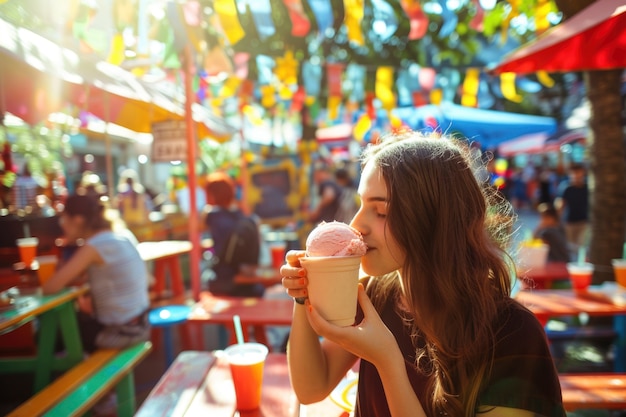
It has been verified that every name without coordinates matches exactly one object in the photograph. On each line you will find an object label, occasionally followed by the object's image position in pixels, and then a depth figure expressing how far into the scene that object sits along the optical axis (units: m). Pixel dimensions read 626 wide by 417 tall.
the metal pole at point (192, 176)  4.05
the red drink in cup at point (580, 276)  3.38
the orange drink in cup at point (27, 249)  3.47
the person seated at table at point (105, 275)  3.38
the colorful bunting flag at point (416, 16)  4.34
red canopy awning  2.46
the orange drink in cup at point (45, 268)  3.49
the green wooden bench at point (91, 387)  2.46
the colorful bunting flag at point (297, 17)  4.11
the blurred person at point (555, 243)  5.14
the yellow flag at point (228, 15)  3.48
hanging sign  4.16
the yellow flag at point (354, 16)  4.12
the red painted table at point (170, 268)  5.45
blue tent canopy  8.18
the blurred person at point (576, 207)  8.14
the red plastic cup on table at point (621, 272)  3.27
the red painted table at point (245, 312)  2.95
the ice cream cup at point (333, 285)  1.20
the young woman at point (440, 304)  1.15
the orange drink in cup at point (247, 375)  1.70
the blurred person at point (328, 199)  6.78
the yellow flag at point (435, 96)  7.88
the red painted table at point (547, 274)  4.21
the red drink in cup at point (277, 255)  4.82
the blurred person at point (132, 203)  7.46
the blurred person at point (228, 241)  4.58
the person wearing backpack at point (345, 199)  6.57
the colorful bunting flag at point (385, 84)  6.76
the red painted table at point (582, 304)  3.06
